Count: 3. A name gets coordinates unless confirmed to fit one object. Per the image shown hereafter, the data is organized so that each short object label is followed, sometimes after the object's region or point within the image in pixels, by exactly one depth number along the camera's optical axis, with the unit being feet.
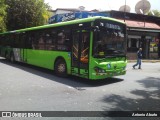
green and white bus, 22.31
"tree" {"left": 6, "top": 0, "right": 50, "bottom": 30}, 68.75
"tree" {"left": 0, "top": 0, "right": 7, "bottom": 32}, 53.51
